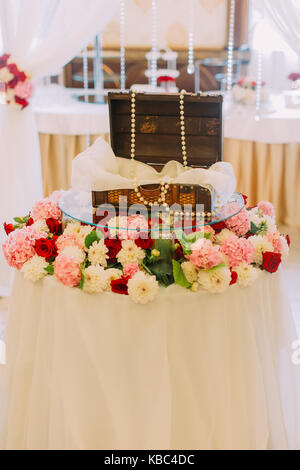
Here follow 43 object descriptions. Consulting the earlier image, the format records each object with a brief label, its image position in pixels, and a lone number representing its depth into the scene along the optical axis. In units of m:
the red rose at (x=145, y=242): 1.96
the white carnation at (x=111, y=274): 1.94
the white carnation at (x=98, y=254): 1.98
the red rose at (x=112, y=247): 2.02
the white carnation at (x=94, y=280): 1.90
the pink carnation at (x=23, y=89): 3.33
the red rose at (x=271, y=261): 2.03
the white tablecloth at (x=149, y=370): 1.92
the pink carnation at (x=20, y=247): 2.06
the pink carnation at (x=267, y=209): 2.40
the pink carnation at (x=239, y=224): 2.18
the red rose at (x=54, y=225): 2.23
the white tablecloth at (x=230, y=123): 3.94
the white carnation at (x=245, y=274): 1.95
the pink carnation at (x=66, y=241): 2.06
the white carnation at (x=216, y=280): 1.88
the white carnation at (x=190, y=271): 1.92
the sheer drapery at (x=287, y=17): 3.62
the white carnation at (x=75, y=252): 1.96
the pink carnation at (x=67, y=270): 1.92
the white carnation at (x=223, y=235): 2.10
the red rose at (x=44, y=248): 2.04
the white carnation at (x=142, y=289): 1.84
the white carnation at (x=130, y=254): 1.96
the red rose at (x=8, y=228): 2.25
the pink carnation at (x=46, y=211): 2.31
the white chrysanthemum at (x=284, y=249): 2.17
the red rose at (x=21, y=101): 3.37
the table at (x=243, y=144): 3.96
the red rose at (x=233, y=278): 1.92
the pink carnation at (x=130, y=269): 1.93
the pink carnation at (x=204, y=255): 1.86
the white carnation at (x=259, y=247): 2.08
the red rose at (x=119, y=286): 1.89
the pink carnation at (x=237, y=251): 1.98
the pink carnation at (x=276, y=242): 2.15
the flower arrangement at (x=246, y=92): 4.12
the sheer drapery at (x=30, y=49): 3.31
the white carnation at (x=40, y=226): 2.23
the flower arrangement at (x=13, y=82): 3.31
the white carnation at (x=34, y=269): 1.99
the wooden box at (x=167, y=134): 2.12
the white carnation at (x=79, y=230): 2.09
